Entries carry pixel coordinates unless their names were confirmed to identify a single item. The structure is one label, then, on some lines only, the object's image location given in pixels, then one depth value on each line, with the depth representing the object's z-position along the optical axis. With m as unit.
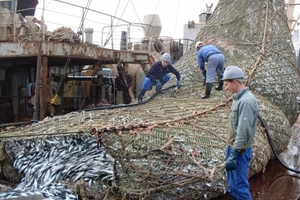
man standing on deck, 4.23
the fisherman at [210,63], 8.22
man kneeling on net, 8.86
